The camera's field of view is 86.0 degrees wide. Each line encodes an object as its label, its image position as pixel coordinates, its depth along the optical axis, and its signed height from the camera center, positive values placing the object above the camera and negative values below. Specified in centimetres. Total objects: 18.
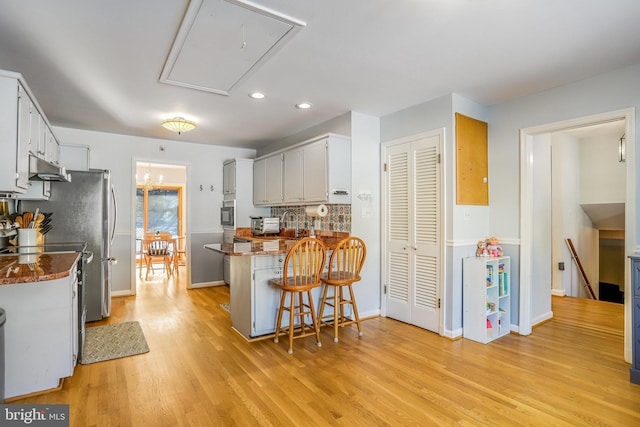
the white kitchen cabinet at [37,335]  216 -76
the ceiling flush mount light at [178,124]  405 +111
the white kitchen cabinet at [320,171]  388 +55
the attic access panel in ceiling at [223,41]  197 +118
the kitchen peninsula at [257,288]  321 -68
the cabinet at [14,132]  210 +54
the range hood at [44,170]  257 +39
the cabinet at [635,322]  247 -77
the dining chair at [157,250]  643 -62
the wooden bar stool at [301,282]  298 -59
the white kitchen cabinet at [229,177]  562 +67
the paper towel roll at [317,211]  411 +7
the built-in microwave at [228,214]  552 +5
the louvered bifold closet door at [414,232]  352 -17
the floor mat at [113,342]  292 -117
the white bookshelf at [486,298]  325 -80
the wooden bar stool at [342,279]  326 -60
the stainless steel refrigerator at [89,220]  357 -3
